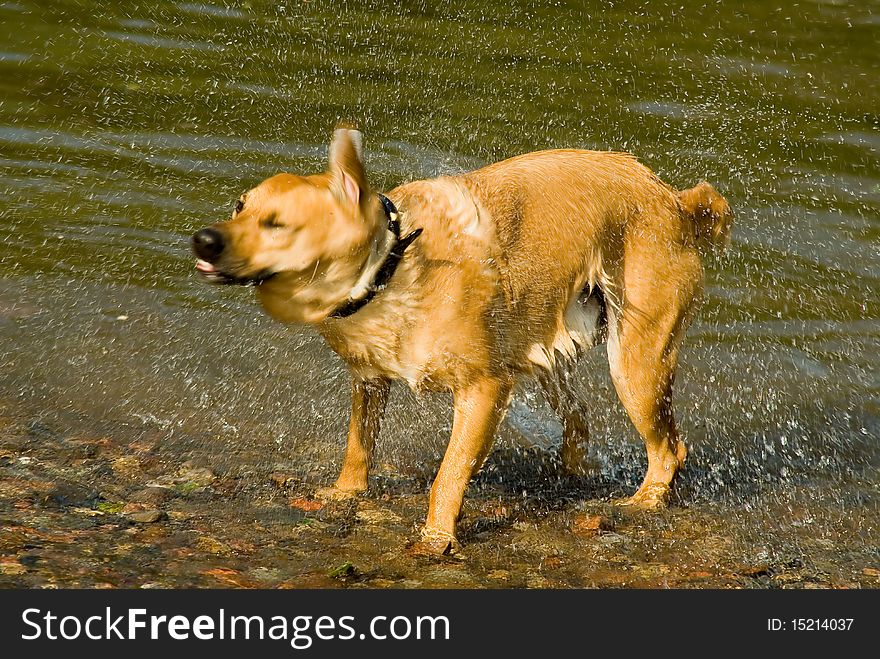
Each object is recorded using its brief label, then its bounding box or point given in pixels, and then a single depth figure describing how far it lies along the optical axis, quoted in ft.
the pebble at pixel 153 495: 40.88
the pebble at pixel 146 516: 39.09
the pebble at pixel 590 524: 42.55
